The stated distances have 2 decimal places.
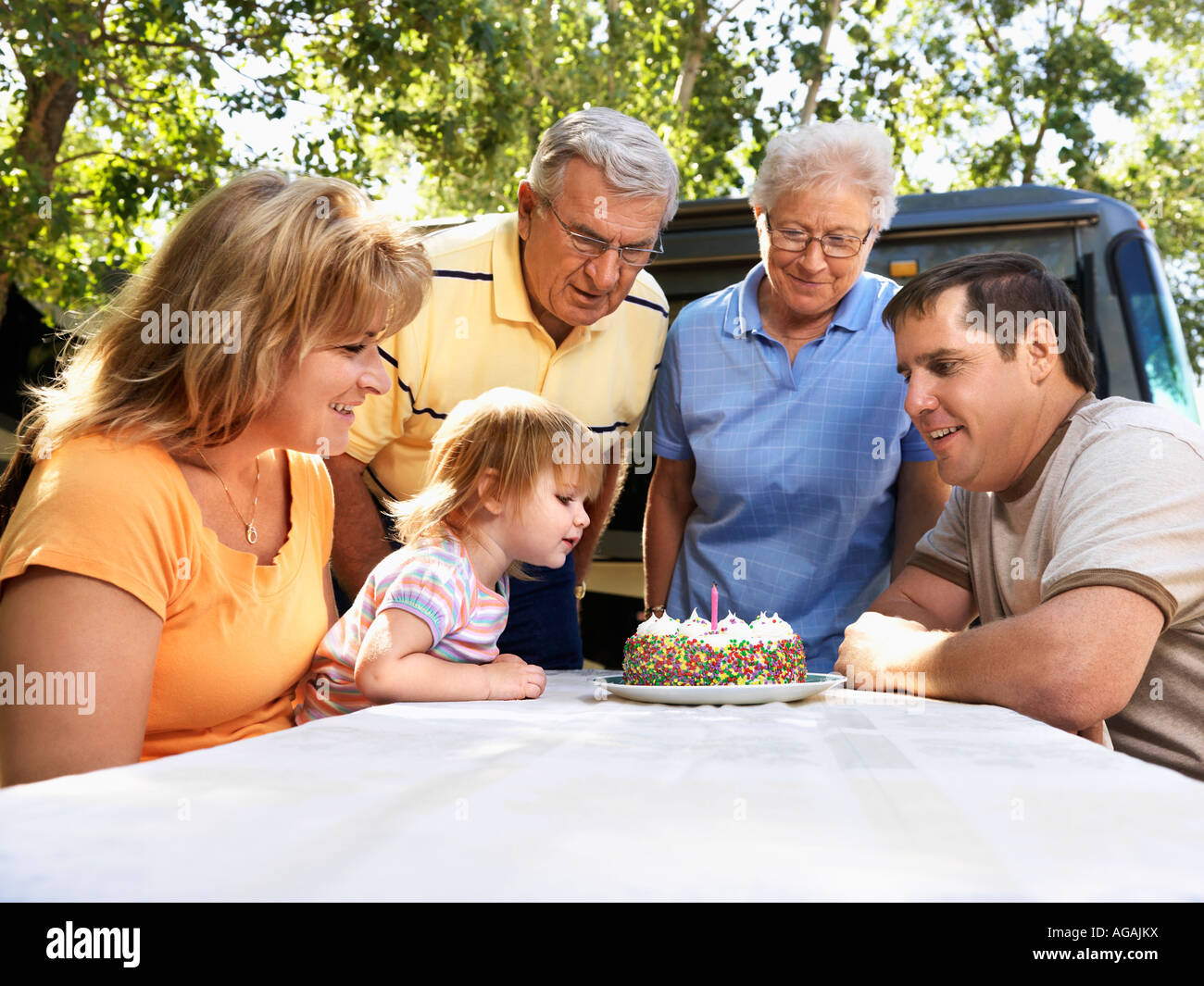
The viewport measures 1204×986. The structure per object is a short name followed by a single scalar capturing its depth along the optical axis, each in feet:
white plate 6.31
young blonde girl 6.52
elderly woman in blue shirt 9.82
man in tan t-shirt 5.98
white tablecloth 2.65
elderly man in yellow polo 9.09
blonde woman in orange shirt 5.11
